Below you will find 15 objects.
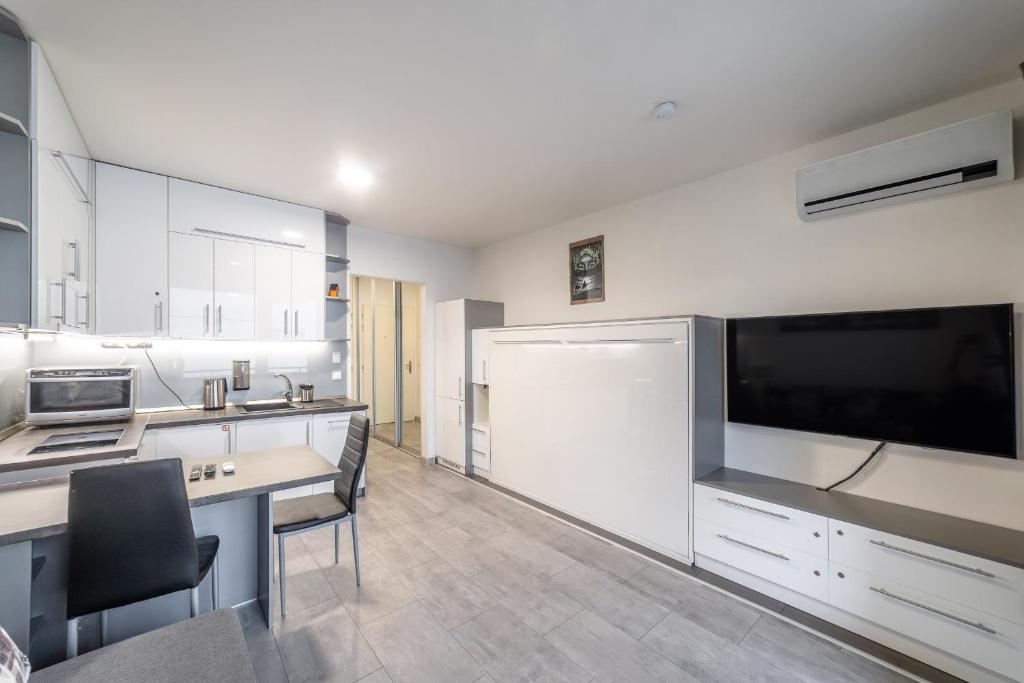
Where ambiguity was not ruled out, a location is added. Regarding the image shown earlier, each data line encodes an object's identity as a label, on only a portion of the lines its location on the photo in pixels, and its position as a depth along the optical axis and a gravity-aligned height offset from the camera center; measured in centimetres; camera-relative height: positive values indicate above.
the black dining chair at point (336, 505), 224 -98
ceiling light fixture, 293 +129
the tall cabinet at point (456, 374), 455 -34
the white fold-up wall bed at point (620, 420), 266 -59
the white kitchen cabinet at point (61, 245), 171 +51
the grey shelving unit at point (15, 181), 157 +66
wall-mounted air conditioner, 191 +90
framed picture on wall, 384 +72
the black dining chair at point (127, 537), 141 -69
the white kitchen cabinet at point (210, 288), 317 +49
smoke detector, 213 +126
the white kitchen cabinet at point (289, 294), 357 +48
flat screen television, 186 -18
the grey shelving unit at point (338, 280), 417 +69
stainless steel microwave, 242 -30
